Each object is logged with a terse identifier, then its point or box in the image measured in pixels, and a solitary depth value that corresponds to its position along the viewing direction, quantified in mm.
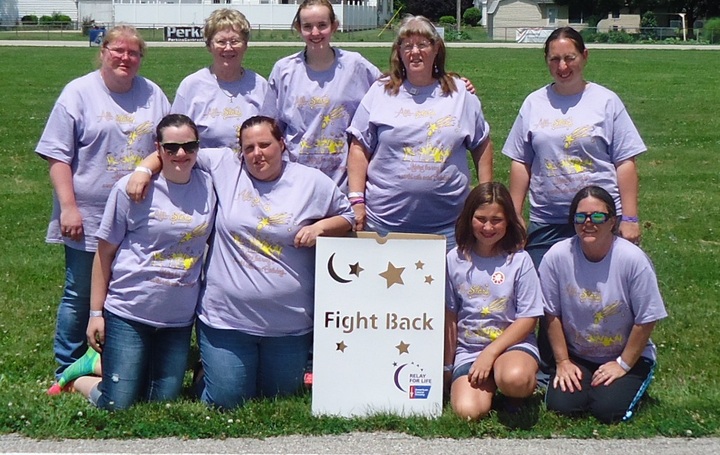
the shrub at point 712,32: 54156
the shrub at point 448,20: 77688
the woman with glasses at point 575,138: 5066
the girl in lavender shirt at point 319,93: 5359
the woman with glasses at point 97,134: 5008
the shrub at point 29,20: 68750
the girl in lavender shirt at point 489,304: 4820
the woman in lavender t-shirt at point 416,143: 5133
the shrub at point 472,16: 86125
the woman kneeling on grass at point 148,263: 4824
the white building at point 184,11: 66000
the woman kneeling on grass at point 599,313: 4777
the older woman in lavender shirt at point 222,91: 5273
